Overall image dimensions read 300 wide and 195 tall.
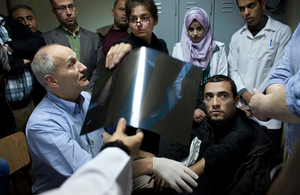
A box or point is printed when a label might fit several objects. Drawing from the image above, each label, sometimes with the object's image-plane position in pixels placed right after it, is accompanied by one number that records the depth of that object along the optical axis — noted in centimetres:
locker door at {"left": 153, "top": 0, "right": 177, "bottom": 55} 304
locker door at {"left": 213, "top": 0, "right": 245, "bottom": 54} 294
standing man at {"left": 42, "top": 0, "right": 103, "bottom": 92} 228
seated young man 144
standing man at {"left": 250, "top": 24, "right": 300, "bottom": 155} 69
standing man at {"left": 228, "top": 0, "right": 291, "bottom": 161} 225
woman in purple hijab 230
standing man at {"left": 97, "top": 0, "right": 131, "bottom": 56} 258
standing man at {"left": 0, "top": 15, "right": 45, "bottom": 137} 187
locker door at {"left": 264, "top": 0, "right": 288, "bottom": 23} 280
